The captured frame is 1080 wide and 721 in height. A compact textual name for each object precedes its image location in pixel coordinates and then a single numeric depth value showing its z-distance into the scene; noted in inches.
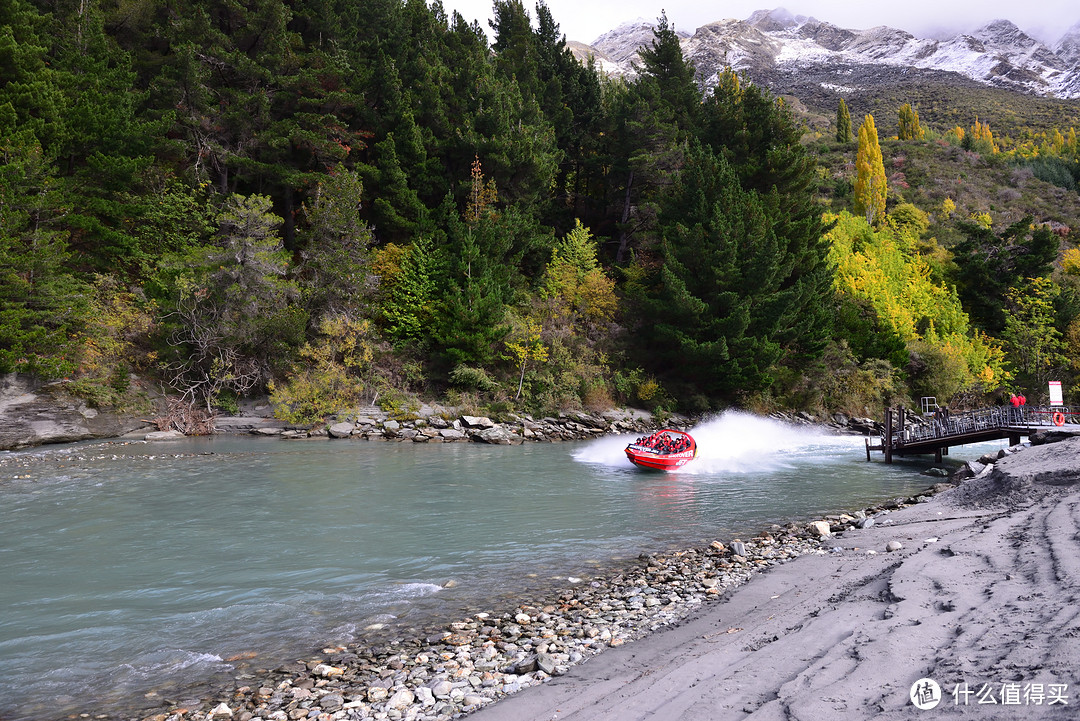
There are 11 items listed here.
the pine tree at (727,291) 1405.0
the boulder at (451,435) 1221.5
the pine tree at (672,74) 1926.7
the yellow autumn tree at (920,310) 1694.1
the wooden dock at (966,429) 978.7
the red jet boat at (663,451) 880.9
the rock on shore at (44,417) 966.4
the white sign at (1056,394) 939.3
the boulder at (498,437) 1214.6
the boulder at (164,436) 1093.4
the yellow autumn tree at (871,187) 2458.2
